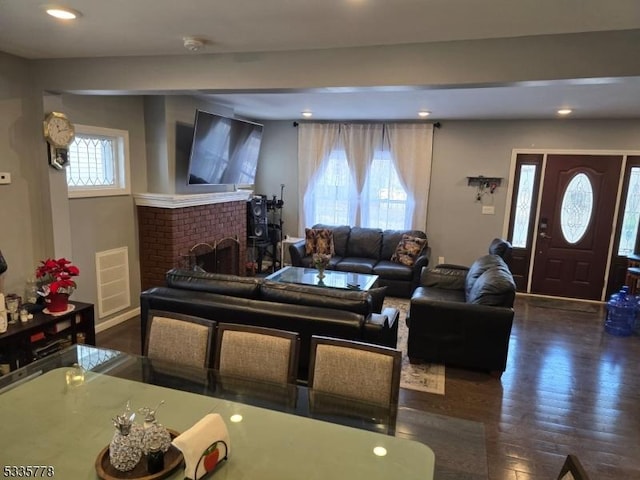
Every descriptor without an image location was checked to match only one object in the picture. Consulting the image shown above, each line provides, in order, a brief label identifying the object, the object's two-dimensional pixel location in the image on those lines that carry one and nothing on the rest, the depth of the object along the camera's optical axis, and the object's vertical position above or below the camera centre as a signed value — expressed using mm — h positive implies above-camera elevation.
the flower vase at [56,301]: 3117 -987
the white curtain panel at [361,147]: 6352 +584
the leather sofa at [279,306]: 2740 -892
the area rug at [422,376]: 3230 -1560
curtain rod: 6066 +969
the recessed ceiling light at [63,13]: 2109 +831
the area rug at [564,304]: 5398 -1504
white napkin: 1244 -832
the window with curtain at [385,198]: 6371 -193
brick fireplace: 4414 -588
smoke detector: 2488 +822
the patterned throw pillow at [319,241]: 6207 -887
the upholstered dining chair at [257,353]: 2025 -866
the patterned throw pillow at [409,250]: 5805 -898
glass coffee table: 4496 -1101
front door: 5531 -424
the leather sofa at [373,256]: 5621 -1064
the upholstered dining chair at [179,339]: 2168 -869
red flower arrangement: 3074 -777
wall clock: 3250 +284
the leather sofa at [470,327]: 3328 -1143
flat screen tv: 4516 +343
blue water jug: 4508 -1316
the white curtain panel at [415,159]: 6133 +420
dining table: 1363 -955
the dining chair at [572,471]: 1085 -757
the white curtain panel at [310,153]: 6570 +481
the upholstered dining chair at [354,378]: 1835 -890
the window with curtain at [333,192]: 6594 -134
